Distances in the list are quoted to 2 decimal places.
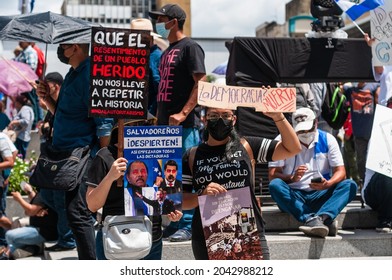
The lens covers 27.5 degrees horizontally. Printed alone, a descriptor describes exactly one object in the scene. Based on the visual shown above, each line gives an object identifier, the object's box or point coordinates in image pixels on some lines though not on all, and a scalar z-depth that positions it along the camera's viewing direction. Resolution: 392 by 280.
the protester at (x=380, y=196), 7.59
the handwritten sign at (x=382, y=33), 6.68
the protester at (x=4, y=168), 8.40
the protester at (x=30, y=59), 13.67
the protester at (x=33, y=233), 8.03
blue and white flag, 7.11
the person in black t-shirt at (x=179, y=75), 6.76
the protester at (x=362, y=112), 9.42
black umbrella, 6.46
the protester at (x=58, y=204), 7.11
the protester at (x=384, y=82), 7.81
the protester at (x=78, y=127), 6.06
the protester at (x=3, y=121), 8.84
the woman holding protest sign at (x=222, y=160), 4.65
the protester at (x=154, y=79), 7.39
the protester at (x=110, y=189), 4.46
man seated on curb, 7.25
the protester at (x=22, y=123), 12.12
